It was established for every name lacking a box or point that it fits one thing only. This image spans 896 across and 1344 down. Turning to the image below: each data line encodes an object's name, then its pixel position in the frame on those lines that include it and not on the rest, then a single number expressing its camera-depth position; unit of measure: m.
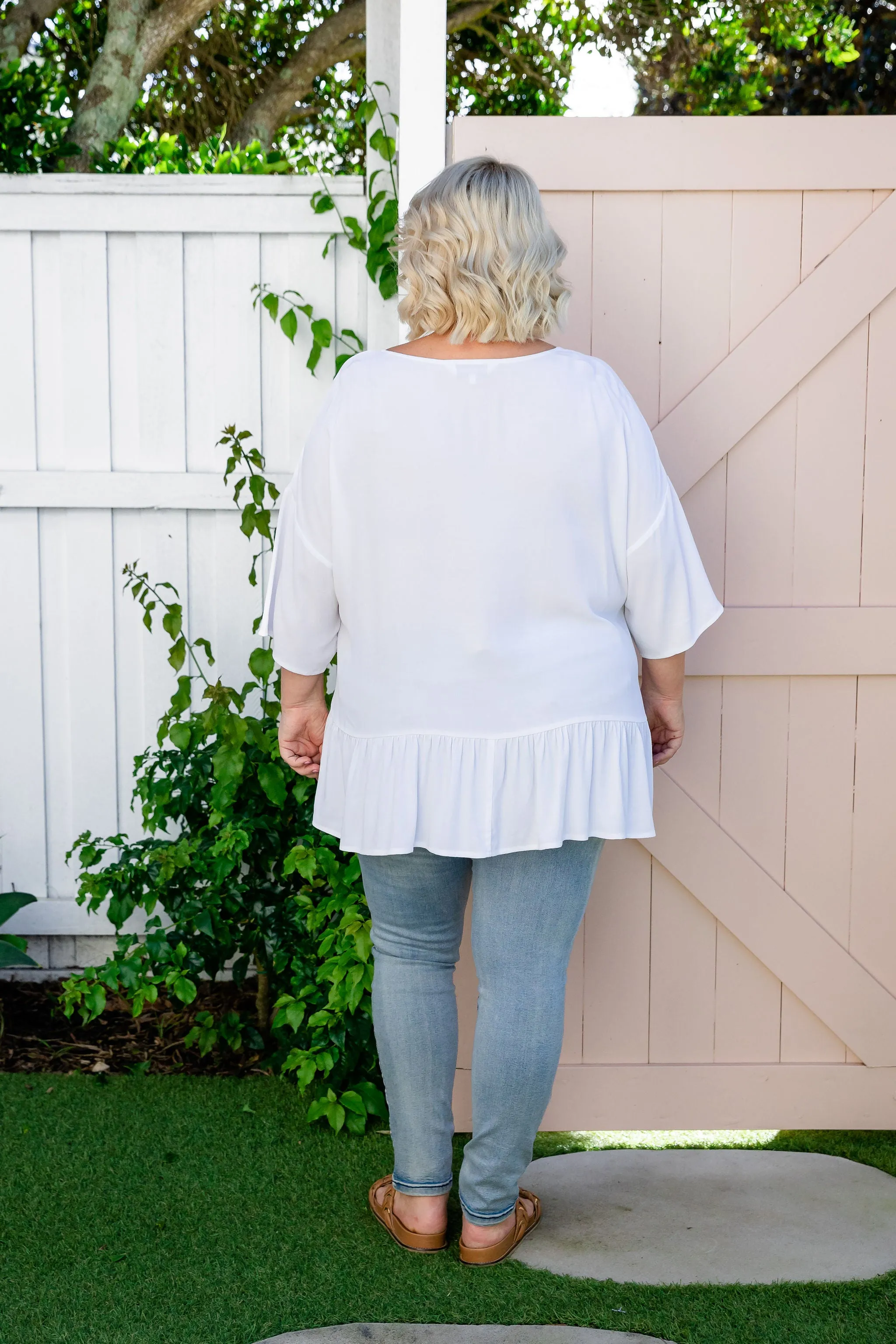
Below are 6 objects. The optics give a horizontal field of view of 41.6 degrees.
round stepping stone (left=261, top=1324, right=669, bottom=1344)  1.71
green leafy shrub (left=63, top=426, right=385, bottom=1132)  2.36
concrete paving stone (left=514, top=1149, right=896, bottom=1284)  1.91
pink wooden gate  2.12
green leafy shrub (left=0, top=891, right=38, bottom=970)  2.57
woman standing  1.59
